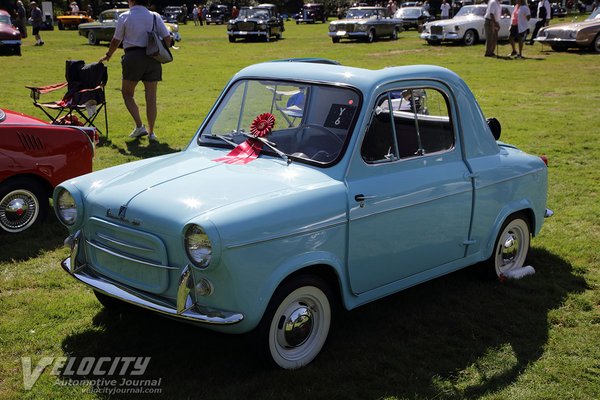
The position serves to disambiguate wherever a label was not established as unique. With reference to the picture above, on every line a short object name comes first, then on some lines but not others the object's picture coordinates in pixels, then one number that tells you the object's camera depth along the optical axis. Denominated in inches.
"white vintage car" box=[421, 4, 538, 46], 1041.5
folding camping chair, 395.9
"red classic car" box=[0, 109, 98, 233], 242.5
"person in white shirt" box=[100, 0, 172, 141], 367.2
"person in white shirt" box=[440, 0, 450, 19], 1465.3
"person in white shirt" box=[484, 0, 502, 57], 839.7
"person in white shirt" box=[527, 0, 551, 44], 1041.7
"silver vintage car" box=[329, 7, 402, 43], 1192.8
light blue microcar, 145.6
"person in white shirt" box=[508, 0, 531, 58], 835.4
